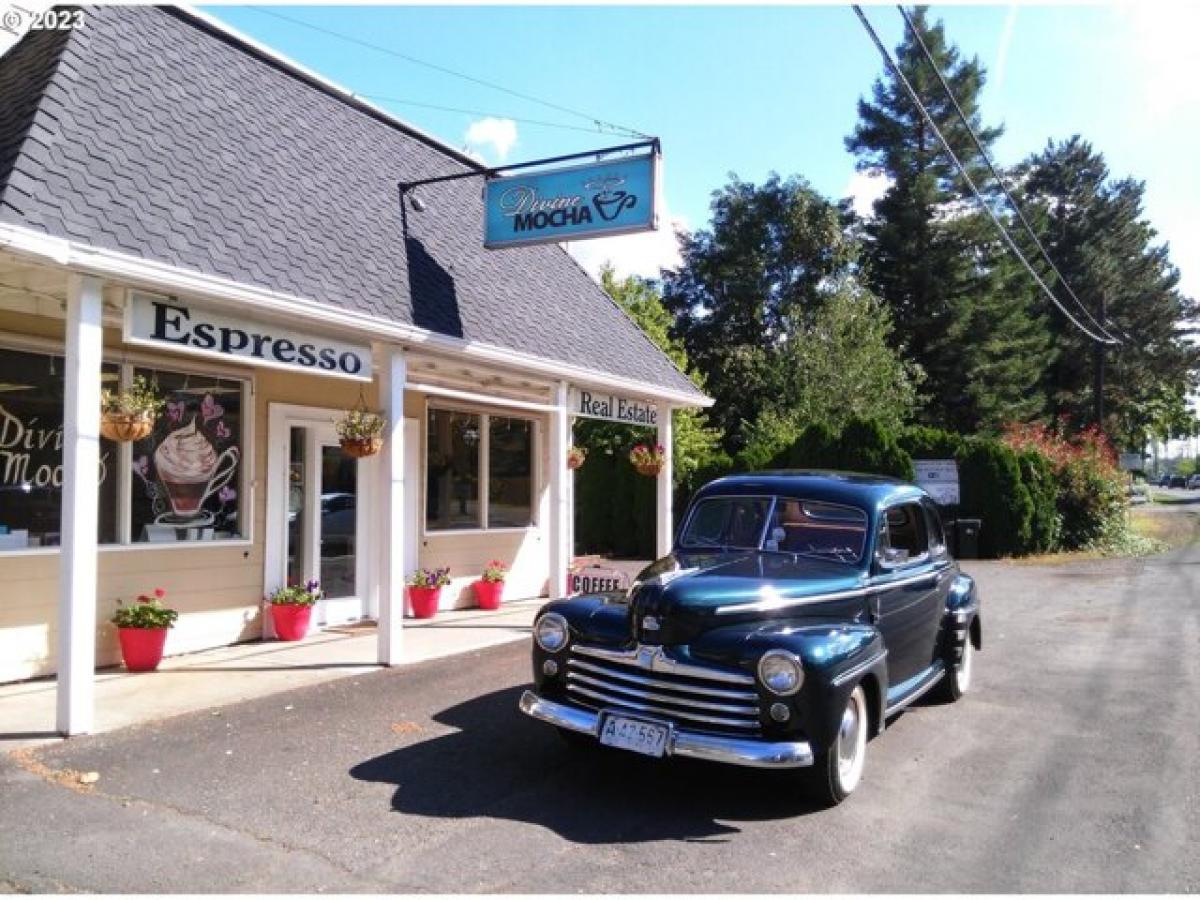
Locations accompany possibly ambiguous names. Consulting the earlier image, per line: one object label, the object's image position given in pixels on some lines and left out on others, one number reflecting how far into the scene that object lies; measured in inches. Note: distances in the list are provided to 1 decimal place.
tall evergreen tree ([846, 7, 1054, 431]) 1314.0
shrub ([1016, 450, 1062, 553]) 784.9
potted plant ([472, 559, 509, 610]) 456.8
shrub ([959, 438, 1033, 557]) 766.5
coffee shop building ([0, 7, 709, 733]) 235.8
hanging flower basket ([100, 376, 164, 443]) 249.6
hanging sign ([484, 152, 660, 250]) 336.8
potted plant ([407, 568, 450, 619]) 417.1
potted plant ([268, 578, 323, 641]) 351.9
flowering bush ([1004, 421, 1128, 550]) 822.5
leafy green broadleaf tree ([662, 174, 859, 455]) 1224.8
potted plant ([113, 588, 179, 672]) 295.4
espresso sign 239.6
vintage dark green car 177.8
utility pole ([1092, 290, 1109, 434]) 1181.5
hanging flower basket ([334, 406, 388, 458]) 319.0
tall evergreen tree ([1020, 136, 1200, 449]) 1672.0
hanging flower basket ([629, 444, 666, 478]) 477.4
